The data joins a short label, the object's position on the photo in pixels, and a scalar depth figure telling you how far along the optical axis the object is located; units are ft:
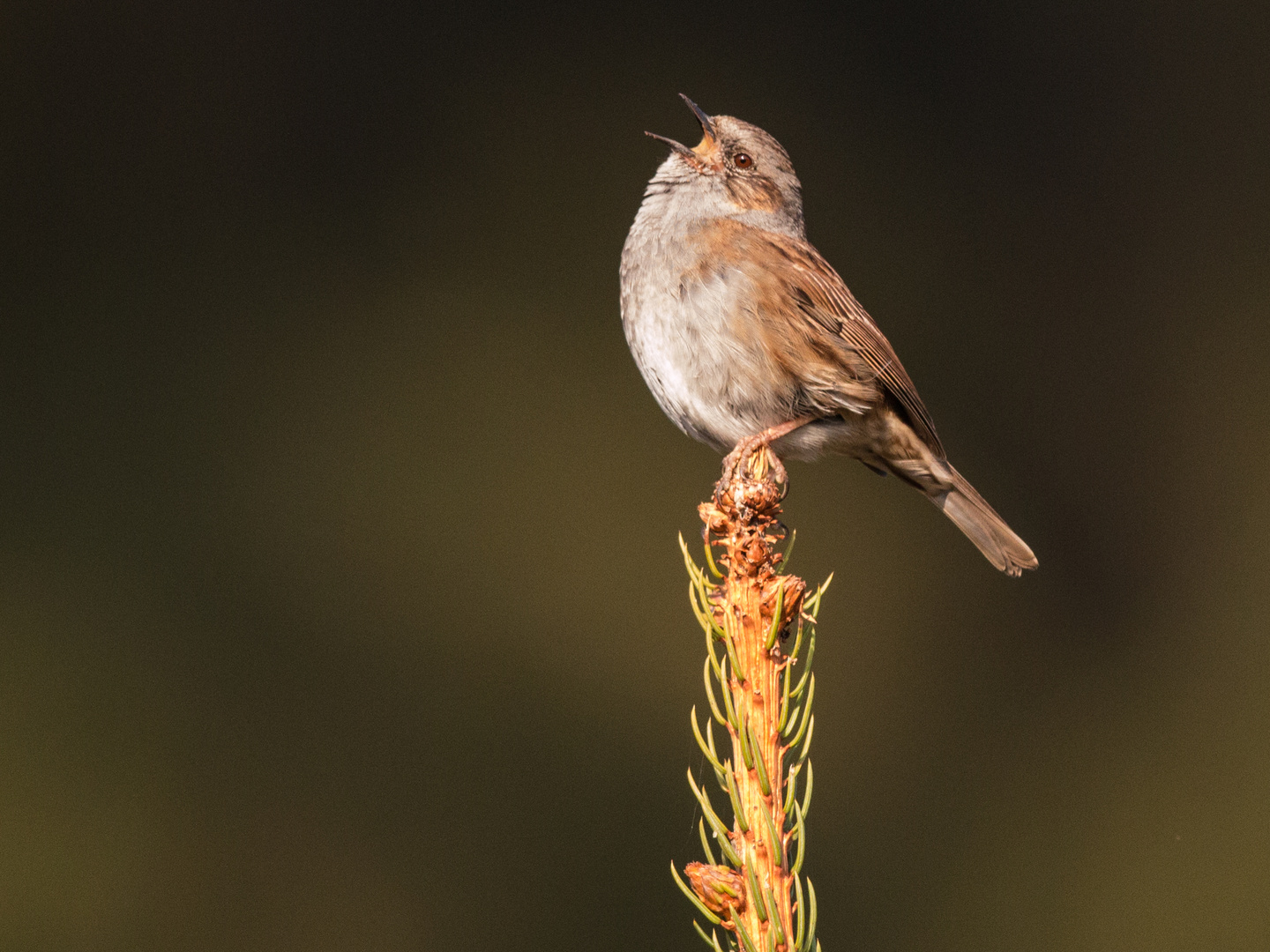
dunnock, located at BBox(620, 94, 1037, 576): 14.69
